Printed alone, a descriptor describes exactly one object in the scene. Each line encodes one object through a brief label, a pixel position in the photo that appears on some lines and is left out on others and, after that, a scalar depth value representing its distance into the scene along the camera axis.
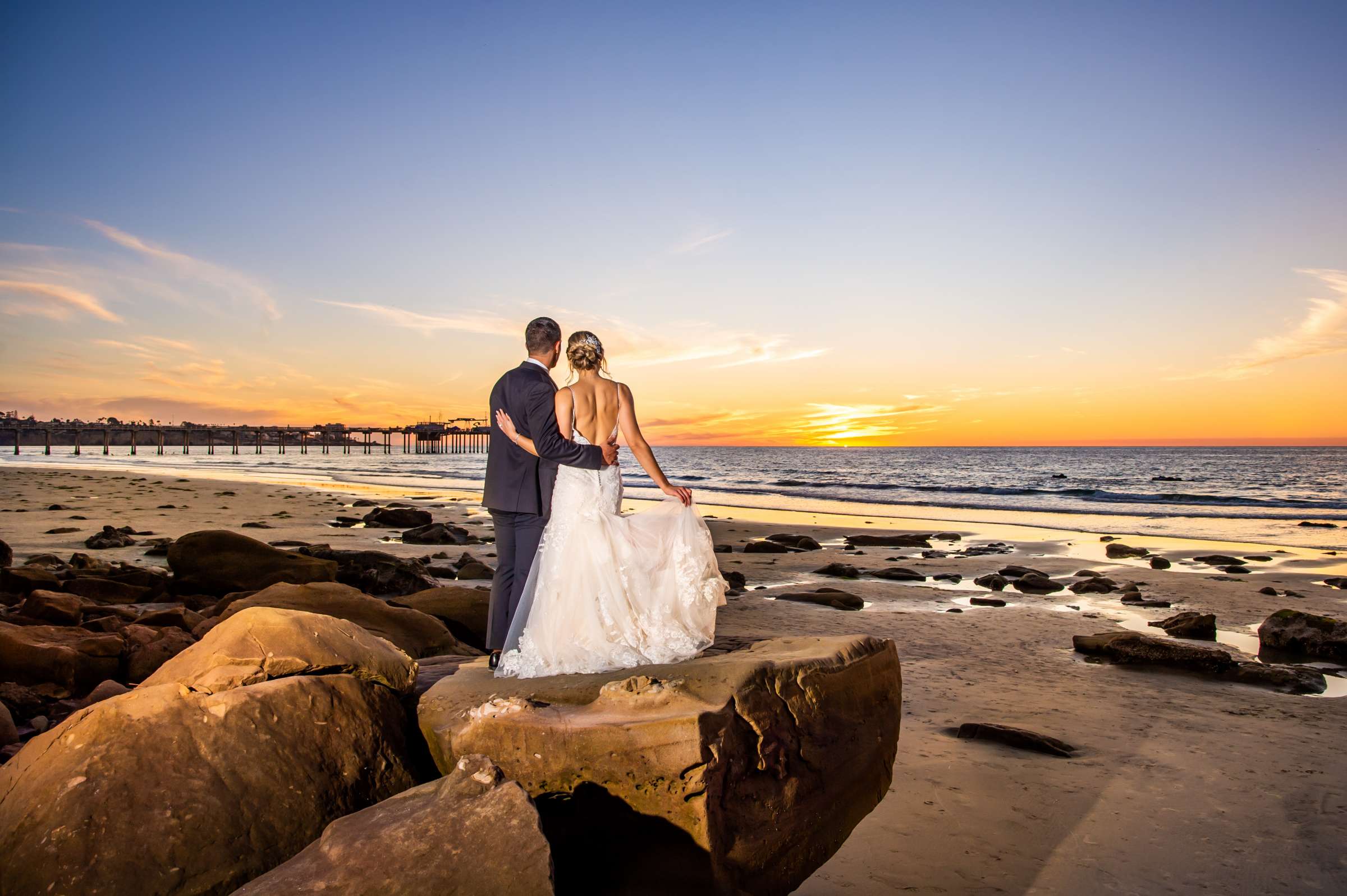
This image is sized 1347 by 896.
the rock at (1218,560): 15.96
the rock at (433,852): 2.92
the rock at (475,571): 12.59
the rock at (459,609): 8.39
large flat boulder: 3.50
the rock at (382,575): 10.88
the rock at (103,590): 8.91
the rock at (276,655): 4.27
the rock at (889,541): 19.08
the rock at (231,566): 9.66
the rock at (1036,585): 12.78
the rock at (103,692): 5.32
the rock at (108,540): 14.12
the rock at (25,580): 8.54
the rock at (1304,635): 8.36
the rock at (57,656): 5.62
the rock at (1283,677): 7.31
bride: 5.03
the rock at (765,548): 17.77
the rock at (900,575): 13.88
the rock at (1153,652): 7.84
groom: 5.74
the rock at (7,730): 4.52
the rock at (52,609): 6.82
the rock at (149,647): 6.13
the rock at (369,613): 6.97
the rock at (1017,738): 5.77
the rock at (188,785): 3.29
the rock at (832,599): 11.43
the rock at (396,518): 19.97
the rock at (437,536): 17.36
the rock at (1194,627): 9.52
